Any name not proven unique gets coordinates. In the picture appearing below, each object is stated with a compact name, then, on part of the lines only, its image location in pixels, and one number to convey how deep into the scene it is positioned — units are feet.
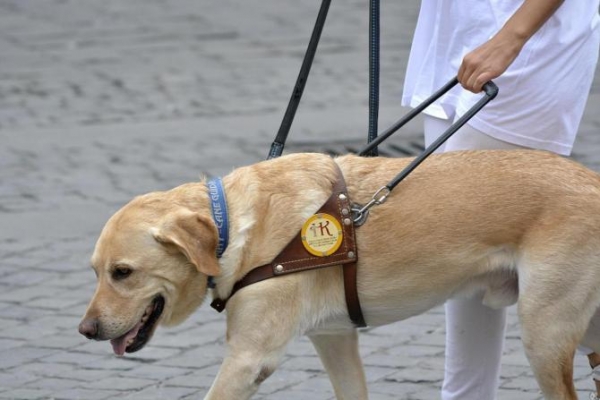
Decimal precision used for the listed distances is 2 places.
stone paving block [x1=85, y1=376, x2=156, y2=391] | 34.17
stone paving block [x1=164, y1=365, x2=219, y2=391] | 34.35
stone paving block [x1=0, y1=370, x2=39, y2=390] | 34.30
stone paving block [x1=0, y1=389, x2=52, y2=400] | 33.35
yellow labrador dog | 24.56
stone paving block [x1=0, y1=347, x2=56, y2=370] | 36.19
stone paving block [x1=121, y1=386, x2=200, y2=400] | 33.37
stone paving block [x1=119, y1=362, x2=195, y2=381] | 35.09
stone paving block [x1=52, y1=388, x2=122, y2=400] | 33.42
